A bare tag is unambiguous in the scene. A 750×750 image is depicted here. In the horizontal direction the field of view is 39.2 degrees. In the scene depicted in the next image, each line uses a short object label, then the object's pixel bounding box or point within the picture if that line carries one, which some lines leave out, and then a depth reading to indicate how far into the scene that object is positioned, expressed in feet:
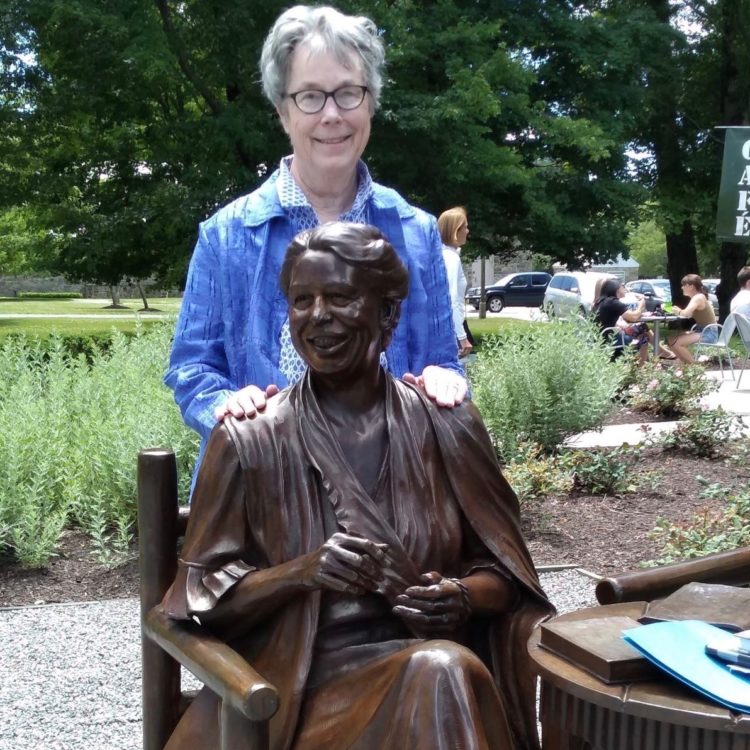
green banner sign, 26.43
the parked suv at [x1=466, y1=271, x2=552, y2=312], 129.70
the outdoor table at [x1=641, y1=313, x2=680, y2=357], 50.76
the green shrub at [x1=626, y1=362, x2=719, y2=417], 35.04
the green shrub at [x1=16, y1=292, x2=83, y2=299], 197.26
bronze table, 6.02
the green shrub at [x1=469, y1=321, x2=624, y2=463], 27.02
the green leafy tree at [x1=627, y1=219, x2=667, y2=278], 230.89
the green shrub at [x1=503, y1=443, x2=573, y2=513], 21.97
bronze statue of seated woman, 6.34
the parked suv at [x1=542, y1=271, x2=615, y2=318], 85.30
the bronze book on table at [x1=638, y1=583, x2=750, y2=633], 7.38
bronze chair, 8.21
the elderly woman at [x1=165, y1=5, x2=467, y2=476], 7.69
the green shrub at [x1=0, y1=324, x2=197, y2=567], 19.51
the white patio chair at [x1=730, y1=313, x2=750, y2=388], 41.68
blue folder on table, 6.11
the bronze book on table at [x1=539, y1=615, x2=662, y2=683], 6.52
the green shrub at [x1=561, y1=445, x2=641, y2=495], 24.16
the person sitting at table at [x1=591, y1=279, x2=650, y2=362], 43.75
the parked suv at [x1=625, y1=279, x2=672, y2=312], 128.30
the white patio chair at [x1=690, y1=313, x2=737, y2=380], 43.04
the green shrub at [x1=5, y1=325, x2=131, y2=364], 44.65
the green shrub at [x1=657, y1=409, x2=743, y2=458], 28.50
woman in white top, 23.07
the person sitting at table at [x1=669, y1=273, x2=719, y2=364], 47.34
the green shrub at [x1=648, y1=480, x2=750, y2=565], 17.89
